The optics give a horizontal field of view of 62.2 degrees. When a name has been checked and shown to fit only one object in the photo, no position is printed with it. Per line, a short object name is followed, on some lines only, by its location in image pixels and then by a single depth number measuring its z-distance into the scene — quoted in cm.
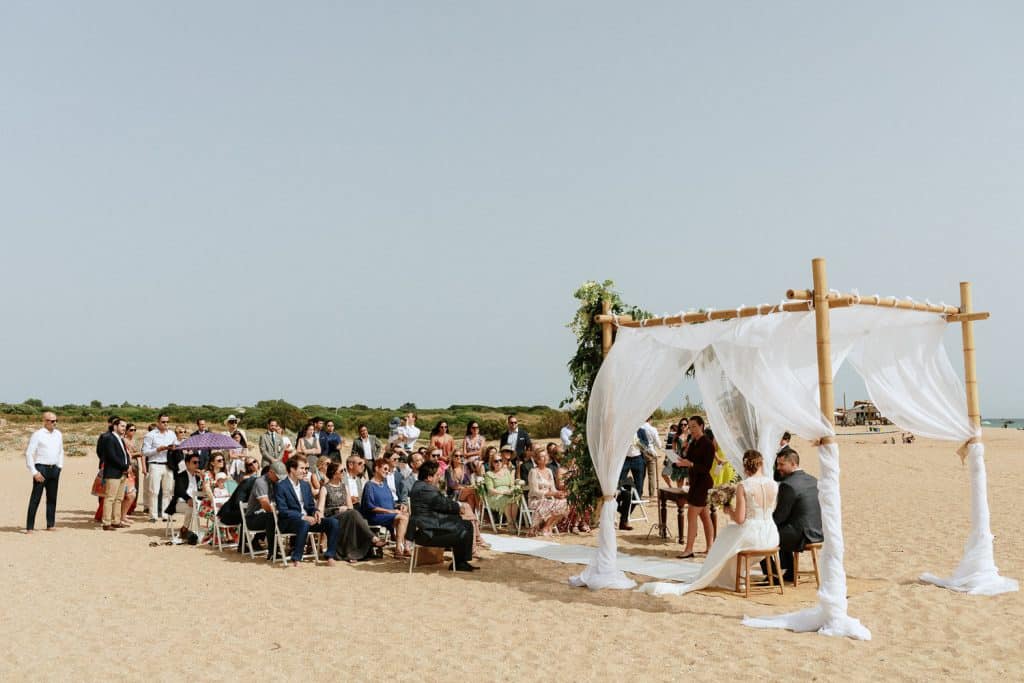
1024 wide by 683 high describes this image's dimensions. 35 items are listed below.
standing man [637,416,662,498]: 1395
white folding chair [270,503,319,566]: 958
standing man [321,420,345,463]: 1451
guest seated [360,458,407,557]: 1005
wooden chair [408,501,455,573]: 918
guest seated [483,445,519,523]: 1191
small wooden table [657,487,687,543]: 1011
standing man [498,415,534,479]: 1426
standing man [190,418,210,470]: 1369
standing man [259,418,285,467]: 1307
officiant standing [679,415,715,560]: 932
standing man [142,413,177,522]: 1347
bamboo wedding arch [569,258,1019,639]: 654
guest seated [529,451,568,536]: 1151
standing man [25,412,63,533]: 1144
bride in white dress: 767
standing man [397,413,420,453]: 1477
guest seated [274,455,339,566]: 965
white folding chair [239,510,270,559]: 1008
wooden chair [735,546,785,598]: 761
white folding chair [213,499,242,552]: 1063
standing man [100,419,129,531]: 1243
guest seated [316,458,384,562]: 982
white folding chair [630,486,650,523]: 1222
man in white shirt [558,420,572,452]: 1361
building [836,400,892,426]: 4734
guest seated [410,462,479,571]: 912
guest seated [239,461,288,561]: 997
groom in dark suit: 792
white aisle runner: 883
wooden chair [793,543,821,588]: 790
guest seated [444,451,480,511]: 1196
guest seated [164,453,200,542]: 1123
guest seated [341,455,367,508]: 1045
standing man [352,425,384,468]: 1391
